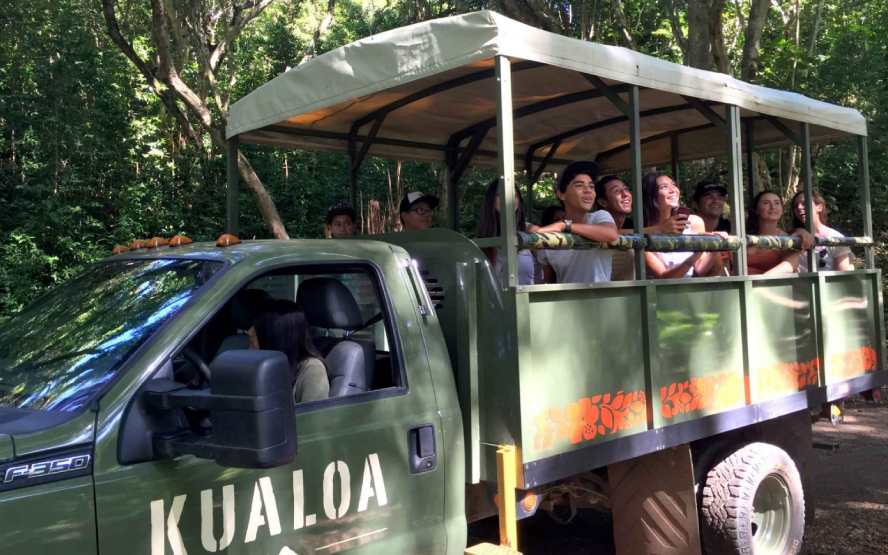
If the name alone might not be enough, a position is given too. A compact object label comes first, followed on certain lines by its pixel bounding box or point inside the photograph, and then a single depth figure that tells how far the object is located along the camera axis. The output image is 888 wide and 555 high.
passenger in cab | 2.80
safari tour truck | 2.12
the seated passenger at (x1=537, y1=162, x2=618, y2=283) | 3.89
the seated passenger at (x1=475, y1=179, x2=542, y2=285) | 3.68
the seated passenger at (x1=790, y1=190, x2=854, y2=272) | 5.32
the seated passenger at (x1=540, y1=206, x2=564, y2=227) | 5.87
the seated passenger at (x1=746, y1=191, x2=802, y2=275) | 4.88
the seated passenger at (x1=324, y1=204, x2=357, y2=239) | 5.59
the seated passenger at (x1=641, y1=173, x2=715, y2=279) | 4.34
